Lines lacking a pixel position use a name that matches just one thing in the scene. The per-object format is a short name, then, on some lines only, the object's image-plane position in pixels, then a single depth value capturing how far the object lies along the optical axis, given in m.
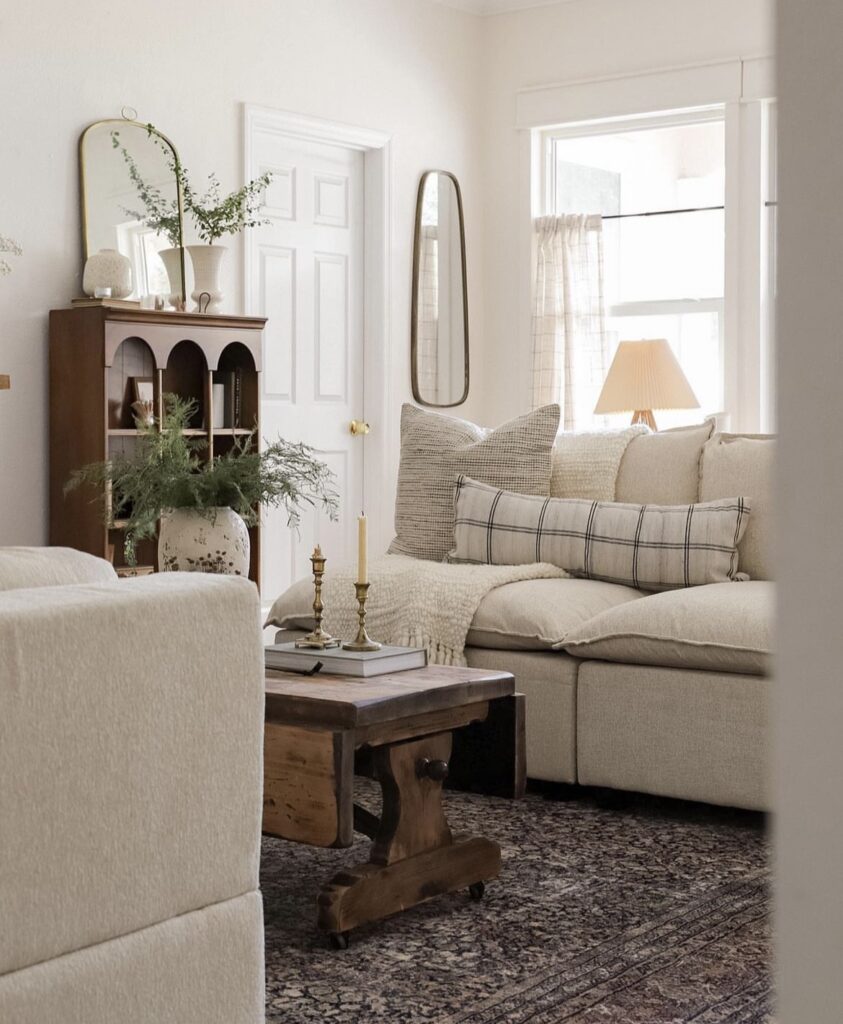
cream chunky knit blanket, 3.54
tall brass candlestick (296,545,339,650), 2.83
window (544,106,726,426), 5.94
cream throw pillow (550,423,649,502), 4.03
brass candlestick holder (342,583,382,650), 2.77
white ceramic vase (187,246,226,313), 4.88
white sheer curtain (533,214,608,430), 6.21
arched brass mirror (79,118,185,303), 4.77
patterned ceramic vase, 2.87
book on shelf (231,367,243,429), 5.01
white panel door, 5.55
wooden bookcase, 4.45
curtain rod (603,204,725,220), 5.96
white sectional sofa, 3.15
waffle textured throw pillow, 4.05
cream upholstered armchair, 1.37
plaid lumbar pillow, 3.63
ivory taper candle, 2.71
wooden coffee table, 2.34
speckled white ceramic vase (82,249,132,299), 4.58
